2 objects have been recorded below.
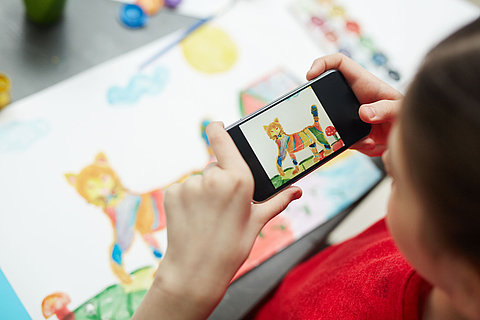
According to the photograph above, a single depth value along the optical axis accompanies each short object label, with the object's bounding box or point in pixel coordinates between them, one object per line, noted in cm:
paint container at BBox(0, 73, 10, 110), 43
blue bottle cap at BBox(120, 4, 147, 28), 52
